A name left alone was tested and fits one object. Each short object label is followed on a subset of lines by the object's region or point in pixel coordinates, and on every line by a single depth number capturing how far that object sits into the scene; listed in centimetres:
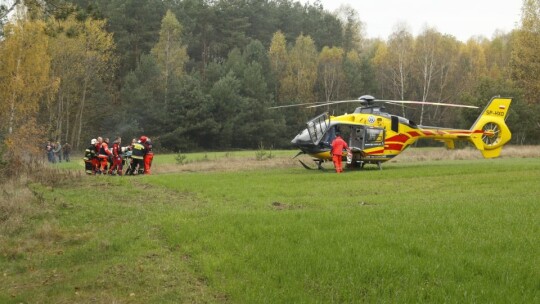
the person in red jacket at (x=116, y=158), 2259
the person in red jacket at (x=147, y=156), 2262
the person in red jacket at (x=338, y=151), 2125
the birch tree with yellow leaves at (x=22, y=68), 3194
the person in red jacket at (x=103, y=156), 2214
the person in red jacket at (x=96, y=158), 2212
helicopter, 2211
